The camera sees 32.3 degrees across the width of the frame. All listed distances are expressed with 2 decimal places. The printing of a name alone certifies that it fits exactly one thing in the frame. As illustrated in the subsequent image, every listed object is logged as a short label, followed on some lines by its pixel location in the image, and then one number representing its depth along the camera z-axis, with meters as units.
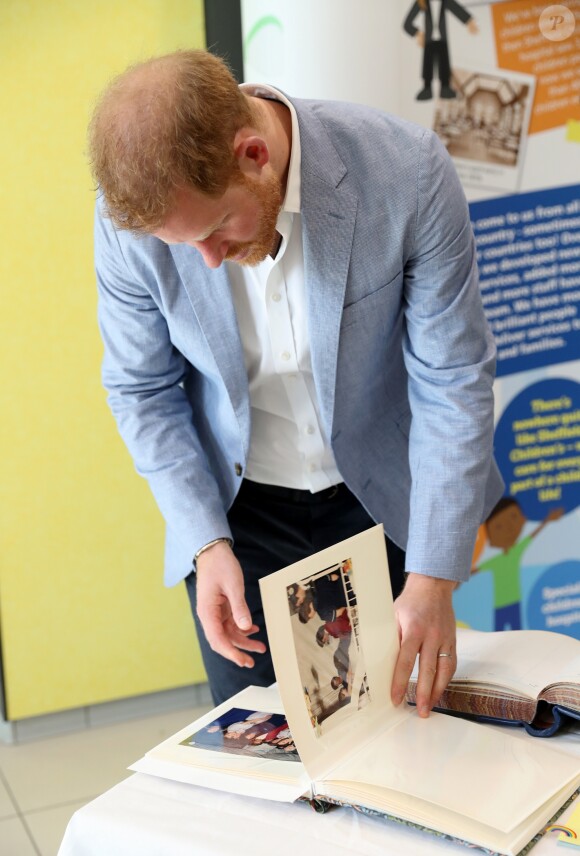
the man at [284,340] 1.20
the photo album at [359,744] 1.02
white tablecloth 1.00
